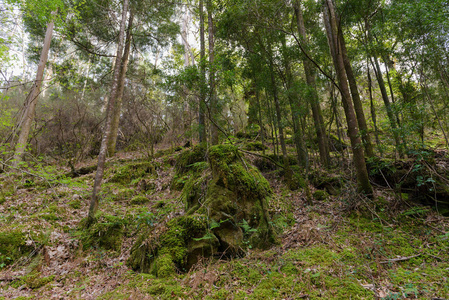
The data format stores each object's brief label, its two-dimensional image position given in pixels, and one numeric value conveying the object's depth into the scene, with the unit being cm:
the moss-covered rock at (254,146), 1217
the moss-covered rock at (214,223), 383
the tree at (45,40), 652
